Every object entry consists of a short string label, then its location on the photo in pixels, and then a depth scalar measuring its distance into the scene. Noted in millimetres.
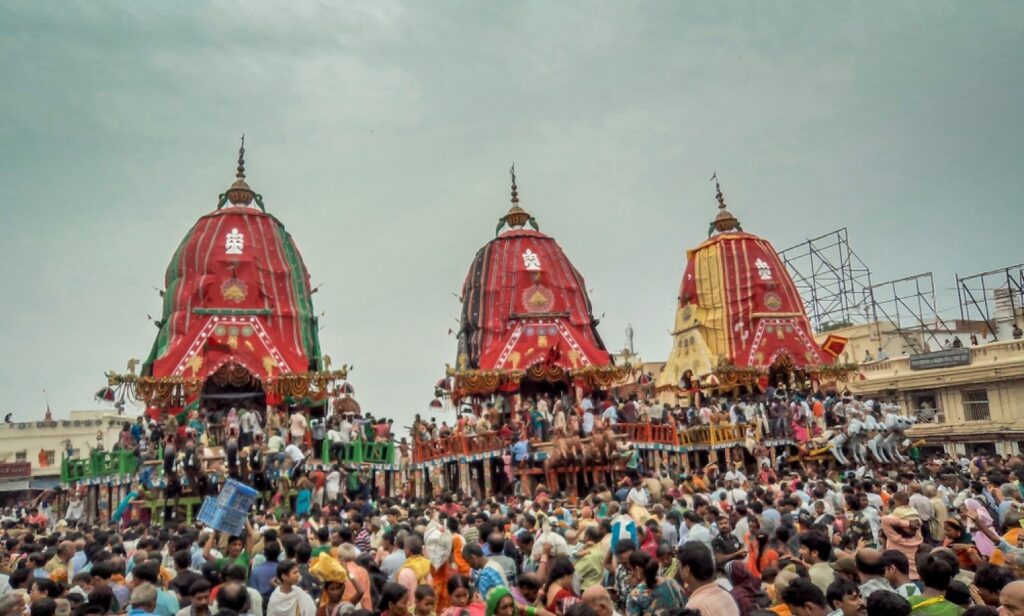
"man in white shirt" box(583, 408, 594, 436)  22219
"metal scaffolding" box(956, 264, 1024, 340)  35750
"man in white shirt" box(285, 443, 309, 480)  18609
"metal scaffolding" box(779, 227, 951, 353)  42219
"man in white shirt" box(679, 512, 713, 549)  8430
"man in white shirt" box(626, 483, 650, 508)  12446
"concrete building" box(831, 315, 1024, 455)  30078
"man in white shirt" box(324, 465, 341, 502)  18828
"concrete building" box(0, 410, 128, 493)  42062
